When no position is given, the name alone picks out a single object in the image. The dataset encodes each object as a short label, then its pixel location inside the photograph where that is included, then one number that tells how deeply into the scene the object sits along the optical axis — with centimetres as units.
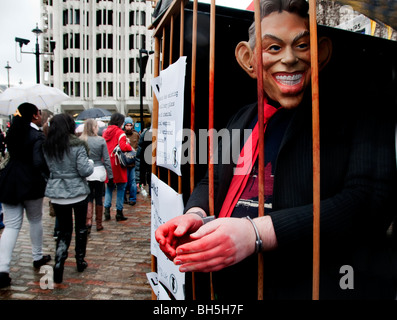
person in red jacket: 718
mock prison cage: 134
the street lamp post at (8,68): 3775
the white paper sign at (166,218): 216
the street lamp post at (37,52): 1311
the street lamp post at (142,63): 1424
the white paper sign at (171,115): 214
